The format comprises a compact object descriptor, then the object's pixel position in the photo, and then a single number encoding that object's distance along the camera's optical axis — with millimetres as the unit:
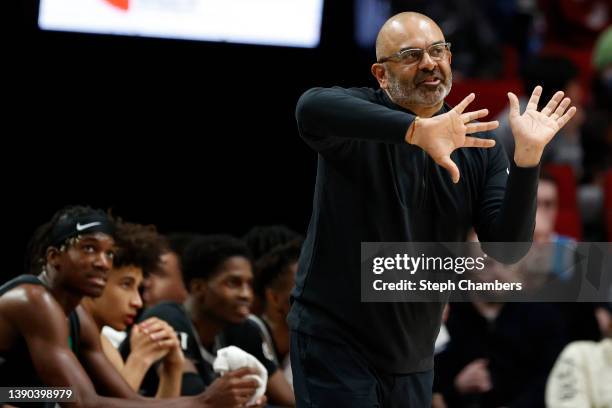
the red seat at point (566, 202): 15133
